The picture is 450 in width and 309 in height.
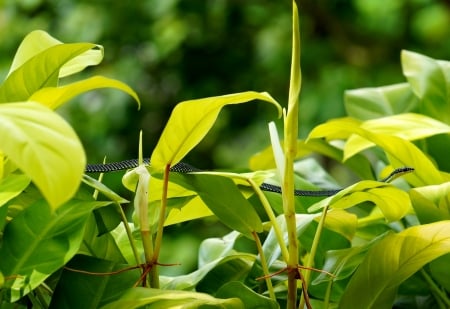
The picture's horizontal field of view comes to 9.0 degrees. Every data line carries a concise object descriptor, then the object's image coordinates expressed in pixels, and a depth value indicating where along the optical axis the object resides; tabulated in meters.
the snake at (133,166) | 3.99
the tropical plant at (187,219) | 3.88
